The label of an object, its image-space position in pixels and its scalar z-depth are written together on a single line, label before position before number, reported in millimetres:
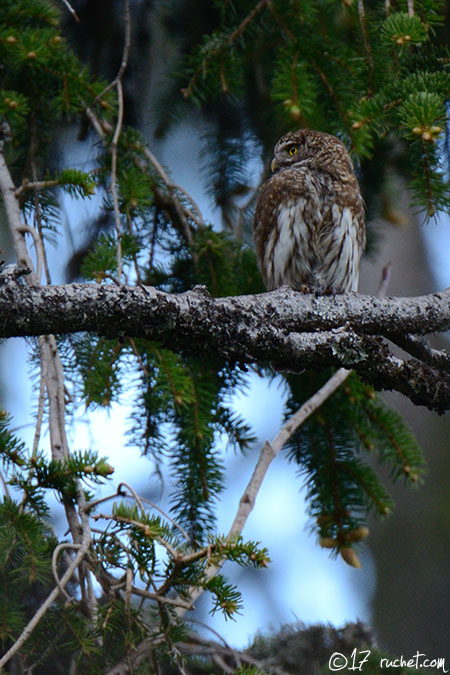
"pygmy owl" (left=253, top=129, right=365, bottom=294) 11310
